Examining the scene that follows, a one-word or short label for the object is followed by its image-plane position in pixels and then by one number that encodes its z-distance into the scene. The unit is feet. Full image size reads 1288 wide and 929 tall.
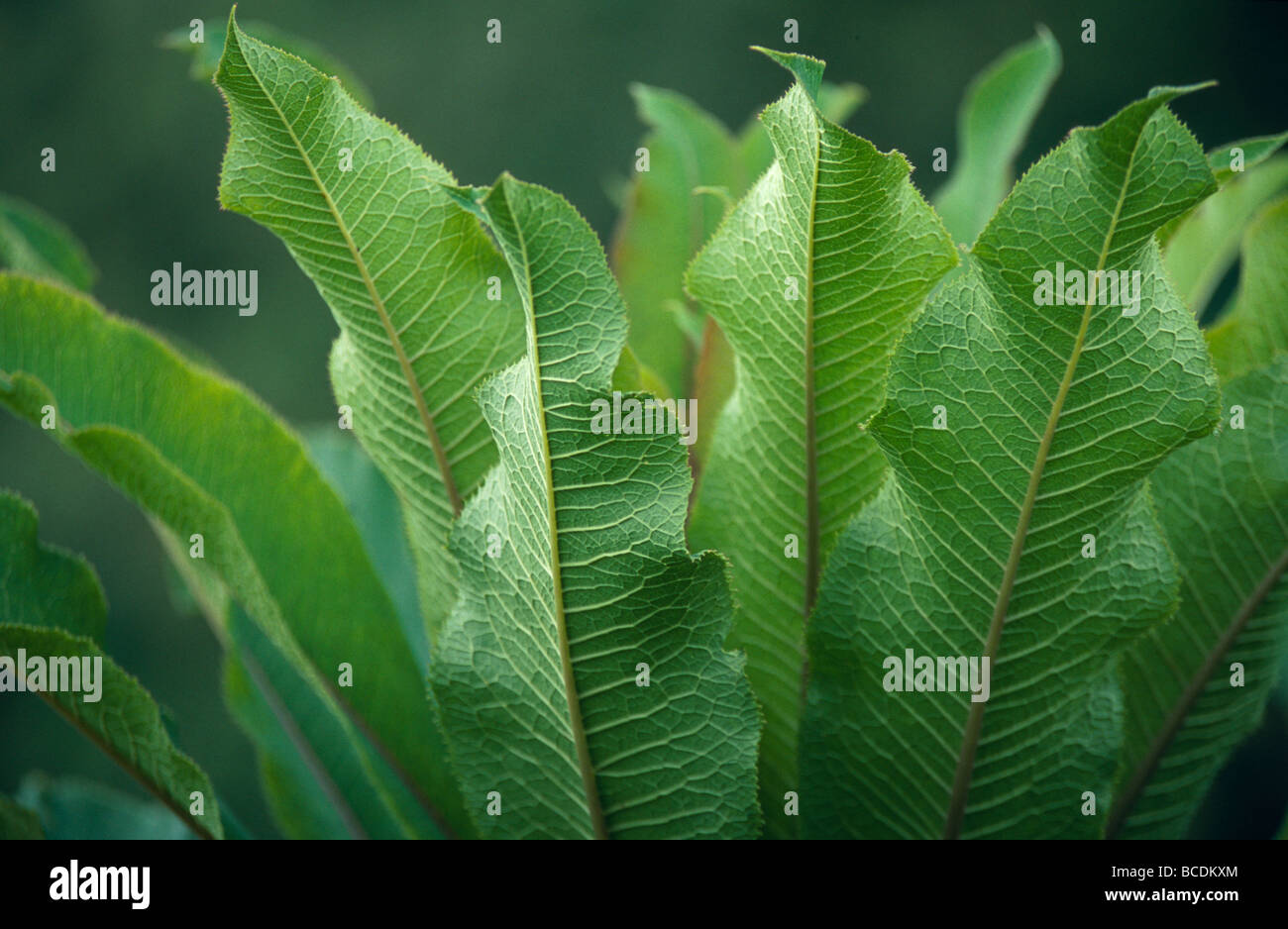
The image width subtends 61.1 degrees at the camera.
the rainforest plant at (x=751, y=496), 1.47
